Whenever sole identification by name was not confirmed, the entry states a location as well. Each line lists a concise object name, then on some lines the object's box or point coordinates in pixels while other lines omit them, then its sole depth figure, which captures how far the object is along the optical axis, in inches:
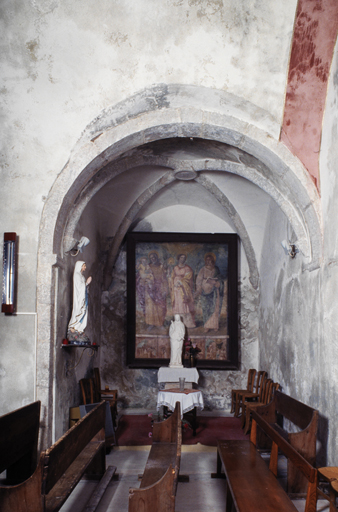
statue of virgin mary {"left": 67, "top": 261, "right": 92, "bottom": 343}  217.2
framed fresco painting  349.4
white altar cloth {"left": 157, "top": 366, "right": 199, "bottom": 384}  320.5
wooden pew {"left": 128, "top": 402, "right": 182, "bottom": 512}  113.1
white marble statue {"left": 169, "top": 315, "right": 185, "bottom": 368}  334.0
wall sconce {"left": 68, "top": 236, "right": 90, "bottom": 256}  231.1
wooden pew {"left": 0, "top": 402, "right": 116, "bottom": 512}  117.3
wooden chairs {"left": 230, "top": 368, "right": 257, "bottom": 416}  321.1
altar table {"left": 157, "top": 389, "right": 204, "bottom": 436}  266.2
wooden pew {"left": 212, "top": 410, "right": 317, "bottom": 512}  128.9
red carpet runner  260.2
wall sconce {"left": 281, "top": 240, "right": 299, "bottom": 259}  243.4
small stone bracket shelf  211.5
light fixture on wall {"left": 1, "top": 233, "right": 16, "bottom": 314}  192.4
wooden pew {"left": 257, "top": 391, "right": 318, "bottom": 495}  169.2
